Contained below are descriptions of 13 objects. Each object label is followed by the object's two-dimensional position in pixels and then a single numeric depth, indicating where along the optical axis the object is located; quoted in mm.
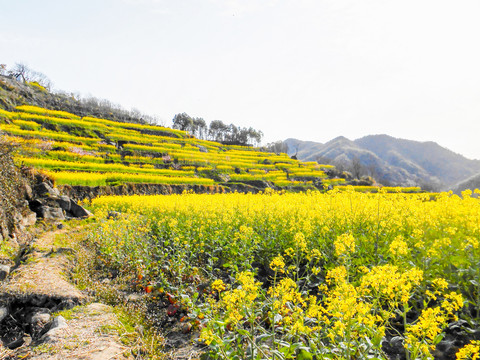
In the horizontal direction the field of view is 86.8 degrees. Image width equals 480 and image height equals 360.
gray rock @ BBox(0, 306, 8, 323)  3585
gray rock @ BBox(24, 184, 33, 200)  9516
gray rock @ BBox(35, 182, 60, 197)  10719
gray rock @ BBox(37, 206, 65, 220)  9594
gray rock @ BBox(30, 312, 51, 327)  3412
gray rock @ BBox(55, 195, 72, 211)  11216
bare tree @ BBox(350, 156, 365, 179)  59294
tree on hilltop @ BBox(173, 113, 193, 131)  79125
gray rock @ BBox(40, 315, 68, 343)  2789
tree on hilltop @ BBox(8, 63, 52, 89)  64912
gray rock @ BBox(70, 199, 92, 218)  11656
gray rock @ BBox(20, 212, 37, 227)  8087
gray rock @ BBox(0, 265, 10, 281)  4530
